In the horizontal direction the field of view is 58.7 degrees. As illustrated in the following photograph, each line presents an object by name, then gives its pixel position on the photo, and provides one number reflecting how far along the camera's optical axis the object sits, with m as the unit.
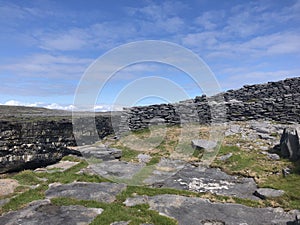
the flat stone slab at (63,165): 15.33
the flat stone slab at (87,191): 10.54
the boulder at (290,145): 14.48
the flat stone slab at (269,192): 10.91
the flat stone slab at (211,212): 8.88
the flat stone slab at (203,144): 17.73
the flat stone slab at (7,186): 11.51
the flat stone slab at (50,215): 8.52
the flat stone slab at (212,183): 11.71
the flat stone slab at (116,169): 13.80
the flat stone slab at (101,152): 17.11
